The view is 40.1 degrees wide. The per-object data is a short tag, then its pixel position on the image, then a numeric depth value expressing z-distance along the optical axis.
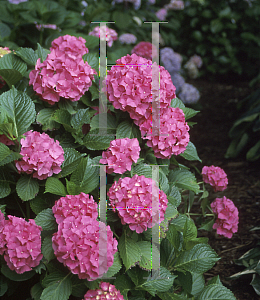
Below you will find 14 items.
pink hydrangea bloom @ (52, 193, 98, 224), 1.13
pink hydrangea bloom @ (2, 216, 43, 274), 1.12
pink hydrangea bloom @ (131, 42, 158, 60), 3.00
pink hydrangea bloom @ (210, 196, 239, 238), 1.89
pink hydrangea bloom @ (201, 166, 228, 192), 1.99
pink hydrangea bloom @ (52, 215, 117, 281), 1.05
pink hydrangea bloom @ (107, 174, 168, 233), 1.14
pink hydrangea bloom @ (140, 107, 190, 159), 1.33
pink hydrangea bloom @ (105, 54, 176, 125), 1.29
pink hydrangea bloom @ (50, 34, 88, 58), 1.55
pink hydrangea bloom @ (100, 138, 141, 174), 1.23
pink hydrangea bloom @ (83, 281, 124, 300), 1.14
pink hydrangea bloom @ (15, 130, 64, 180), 1.22
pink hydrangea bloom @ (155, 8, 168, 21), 5.18
